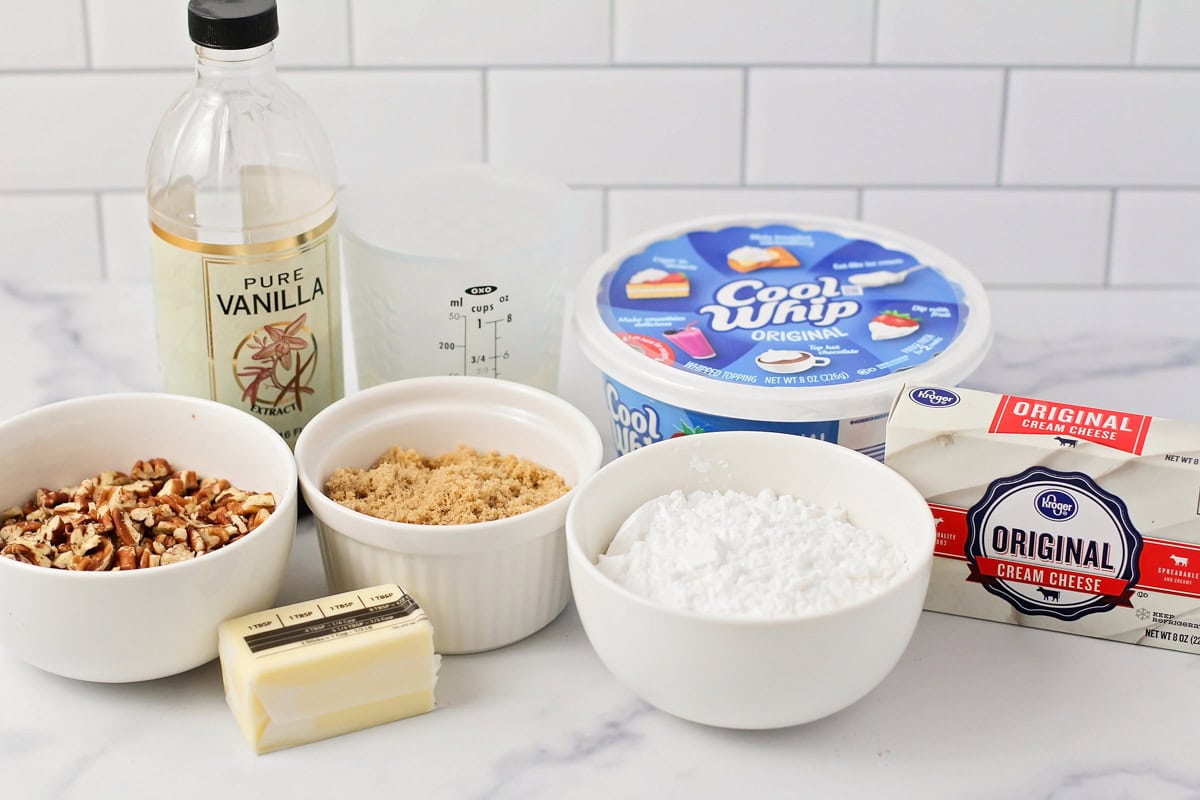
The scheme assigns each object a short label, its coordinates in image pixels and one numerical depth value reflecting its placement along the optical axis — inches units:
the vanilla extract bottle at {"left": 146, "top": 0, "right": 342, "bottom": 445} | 37.0
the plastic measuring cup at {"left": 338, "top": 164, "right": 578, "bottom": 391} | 40.5
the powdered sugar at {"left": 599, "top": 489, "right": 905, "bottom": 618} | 31.6
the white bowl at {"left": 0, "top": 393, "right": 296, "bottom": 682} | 31.4
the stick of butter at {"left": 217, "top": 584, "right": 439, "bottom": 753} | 31.3
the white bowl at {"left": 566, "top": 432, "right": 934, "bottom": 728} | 29.9
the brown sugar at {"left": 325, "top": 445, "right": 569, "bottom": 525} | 35.5
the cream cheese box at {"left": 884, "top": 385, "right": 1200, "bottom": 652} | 33.8
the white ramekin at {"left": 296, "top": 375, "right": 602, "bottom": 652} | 34.0
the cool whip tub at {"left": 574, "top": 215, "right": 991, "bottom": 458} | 37.8
